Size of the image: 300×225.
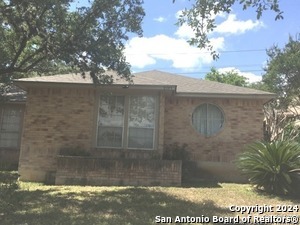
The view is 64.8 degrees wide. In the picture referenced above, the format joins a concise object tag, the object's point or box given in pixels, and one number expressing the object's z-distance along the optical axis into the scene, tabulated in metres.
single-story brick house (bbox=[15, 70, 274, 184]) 8.33
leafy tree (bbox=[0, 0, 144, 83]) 6.53
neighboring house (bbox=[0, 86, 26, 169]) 10.31
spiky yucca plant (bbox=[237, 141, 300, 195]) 6.58
